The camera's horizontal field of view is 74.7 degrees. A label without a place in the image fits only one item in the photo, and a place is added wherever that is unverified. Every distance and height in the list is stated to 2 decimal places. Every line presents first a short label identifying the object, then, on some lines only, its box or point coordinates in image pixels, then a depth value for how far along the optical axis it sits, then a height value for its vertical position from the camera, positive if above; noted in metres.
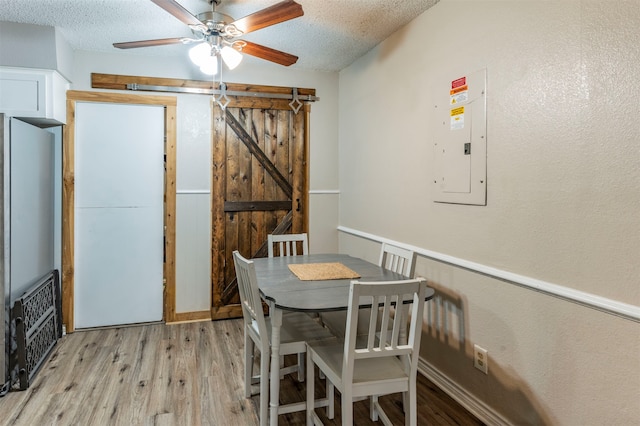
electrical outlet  2.28 -0.85
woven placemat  2.43 -0.41
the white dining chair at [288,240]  3.28 -0.28
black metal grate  2.60 -0.87
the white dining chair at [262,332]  2.11 -0.70
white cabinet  3.06 +0.81
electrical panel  2.31 +0.39
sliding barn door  3.99 +0.20
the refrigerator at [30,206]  2.70 -0.02
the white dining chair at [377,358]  1.72 -0.70
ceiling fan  2.14 +0.99
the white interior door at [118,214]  3.67 -0.10
